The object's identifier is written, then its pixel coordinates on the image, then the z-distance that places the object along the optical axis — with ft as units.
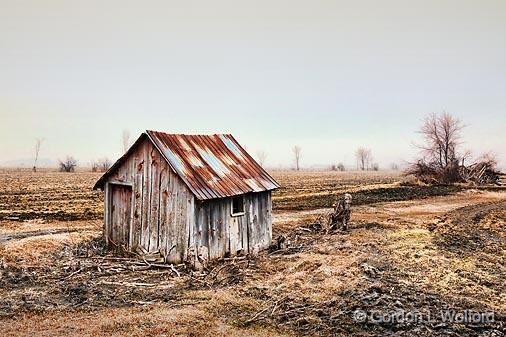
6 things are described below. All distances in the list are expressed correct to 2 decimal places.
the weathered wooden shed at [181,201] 40.86
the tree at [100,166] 312.79
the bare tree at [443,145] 170.62
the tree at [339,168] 463.42
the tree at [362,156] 595.88
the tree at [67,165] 291.20
